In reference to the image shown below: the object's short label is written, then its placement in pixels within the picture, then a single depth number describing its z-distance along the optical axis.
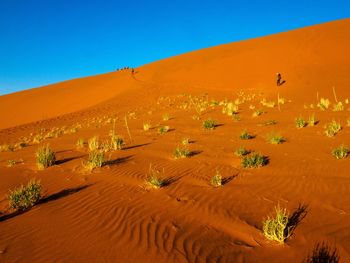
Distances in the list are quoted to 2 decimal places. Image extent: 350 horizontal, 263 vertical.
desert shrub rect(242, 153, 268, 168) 6.71
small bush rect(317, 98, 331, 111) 14.53
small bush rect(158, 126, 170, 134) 11.90
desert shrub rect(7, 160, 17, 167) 8.15
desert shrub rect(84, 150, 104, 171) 7.07
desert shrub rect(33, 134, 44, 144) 13.40
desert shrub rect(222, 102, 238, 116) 14.60
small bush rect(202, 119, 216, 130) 11.74
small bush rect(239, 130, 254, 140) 9.55
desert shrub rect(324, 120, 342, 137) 8.97
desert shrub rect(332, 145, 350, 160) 6.82
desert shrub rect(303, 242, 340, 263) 3.38
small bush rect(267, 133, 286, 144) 8.65
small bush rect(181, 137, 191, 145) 9.42
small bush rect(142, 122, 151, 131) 12.88
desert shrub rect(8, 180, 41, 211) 4.99
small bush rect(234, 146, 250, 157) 7.62
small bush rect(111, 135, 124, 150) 9.26
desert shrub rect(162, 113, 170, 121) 15.30
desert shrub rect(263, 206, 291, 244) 3.74
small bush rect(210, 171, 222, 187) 5.73
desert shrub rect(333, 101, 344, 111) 13.44
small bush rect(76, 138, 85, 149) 10.14
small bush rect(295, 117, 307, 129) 10.56
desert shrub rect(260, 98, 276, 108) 16.62
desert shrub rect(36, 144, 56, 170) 7.58
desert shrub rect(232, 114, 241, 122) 13.23
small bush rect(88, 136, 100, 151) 9.24
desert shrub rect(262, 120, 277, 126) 11.63
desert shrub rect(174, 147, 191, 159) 7.83
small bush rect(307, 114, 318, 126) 10.70
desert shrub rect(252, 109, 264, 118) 13.71
